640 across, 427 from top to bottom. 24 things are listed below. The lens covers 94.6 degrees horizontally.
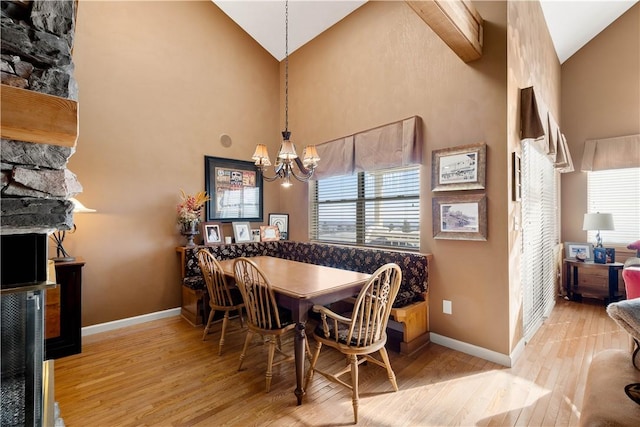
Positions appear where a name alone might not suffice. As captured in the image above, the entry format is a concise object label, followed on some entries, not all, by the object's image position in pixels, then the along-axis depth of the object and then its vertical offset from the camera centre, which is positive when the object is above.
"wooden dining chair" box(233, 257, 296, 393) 2.14 -0.70
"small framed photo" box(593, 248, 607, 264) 3.97 -0.56
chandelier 2.51 +0.49
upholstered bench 2.75 -0.61
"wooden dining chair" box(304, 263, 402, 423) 1.88 -0.76
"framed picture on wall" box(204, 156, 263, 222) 4.08 +0.37
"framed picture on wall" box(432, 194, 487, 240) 2.61 -0.02
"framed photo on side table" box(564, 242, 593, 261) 4.16 -0.52
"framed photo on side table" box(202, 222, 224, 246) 3.92 -0.25
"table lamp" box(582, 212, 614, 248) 3.84 -0.10
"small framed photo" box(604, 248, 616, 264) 3.95 -0.54
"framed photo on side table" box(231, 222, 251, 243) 4.21 -0.24
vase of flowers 3.67 +0.00
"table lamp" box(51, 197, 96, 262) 2.78 -0.30
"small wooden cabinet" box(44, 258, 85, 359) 2.61 -0.89
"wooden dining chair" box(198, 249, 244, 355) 2.73 -0.71
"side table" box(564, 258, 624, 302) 3.87 -0.85
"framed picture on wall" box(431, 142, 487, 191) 2.61 +0.44
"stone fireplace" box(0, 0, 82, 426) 1.01 +0.14
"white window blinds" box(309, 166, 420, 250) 3.30 +0.08
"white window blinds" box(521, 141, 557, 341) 2.89 -0.24
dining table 2.01 -0.54
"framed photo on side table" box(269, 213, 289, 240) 4.67 -0.12
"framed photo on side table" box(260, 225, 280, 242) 4.40 -0.27
